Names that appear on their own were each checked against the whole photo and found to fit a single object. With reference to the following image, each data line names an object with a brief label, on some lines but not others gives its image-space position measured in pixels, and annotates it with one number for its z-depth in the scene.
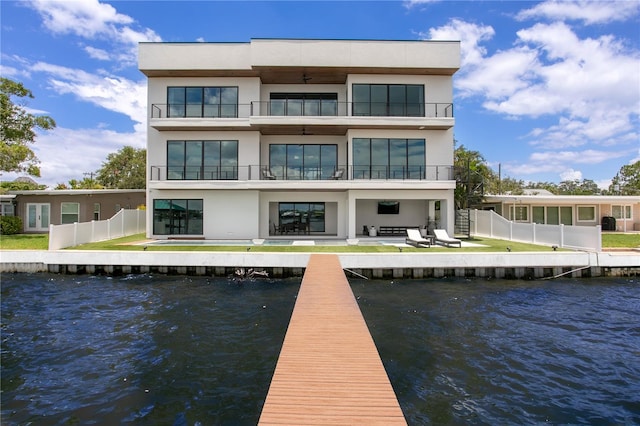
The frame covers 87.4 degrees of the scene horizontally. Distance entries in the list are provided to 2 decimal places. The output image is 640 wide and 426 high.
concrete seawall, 15.02
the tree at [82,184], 47.37
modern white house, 20.55
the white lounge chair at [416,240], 18.27
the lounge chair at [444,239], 17.81
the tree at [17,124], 23.86
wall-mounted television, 24.17
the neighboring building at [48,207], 26.11
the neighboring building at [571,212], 28.03
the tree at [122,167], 48.66
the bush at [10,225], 24.36
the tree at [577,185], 77.53
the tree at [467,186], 22.62
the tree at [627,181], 48.09
